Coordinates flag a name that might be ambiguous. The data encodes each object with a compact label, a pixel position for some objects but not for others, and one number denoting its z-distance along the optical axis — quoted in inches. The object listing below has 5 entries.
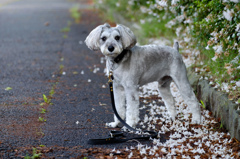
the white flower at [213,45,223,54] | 345.4
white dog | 334.0
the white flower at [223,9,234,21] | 312.0
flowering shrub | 341.1
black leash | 329.7
